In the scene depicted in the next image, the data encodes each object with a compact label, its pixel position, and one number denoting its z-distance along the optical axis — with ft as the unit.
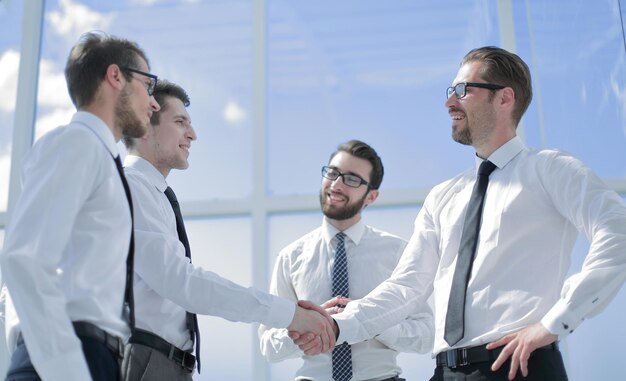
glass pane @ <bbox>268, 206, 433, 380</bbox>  16.20
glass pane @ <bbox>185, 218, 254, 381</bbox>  16.34
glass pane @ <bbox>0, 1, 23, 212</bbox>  18.28
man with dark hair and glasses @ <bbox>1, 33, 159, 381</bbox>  5.63
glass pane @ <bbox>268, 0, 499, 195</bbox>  17.35
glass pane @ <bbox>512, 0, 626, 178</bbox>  15.75
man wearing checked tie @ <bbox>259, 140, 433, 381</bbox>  10.68
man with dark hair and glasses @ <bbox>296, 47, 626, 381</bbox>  7.06
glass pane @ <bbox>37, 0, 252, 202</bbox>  17.63
